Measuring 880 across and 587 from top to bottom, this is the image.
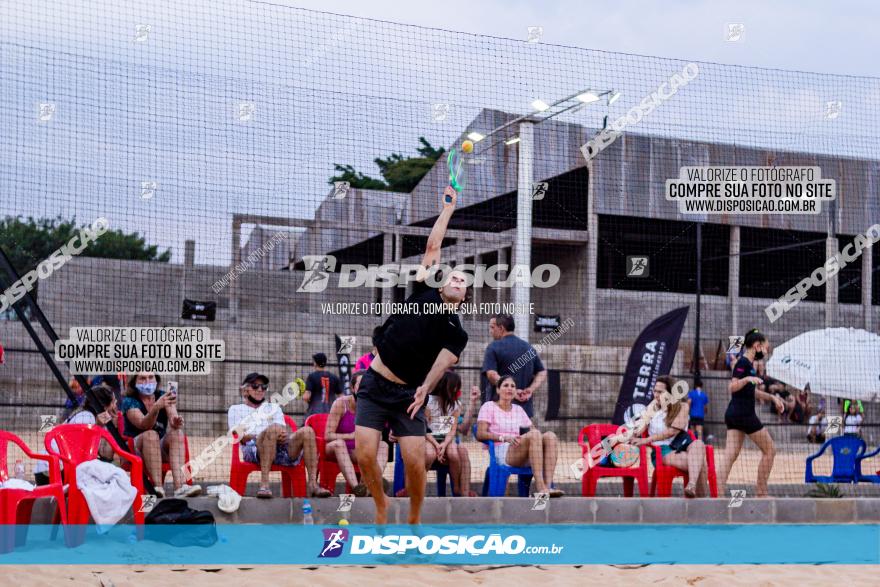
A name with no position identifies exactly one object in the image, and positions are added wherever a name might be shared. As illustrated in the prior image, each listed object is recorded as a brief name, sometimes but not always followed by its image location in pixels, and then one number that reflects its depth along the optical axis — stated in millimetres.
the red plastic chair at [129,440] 7343
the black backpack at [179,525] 6012
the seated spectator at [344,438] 7500
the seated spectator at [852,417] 12535
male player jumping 5719
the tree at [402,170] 8938
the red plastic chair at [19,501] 5742
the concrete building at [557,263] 10875
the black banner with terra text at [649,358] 11320
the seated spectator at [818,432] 15406
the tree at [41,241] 8973
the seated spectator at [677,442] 8242
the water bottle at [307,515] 7039
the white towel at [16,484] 5980
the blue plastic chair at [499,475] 7961
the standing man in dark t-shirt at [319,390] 9859
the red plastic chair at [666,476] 8430
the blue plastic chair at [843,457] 9656
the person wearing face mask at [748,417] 8305
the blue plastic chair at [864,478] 9508
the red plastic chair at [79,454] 6117
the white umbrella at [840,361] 11914
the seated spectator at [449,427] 7789
